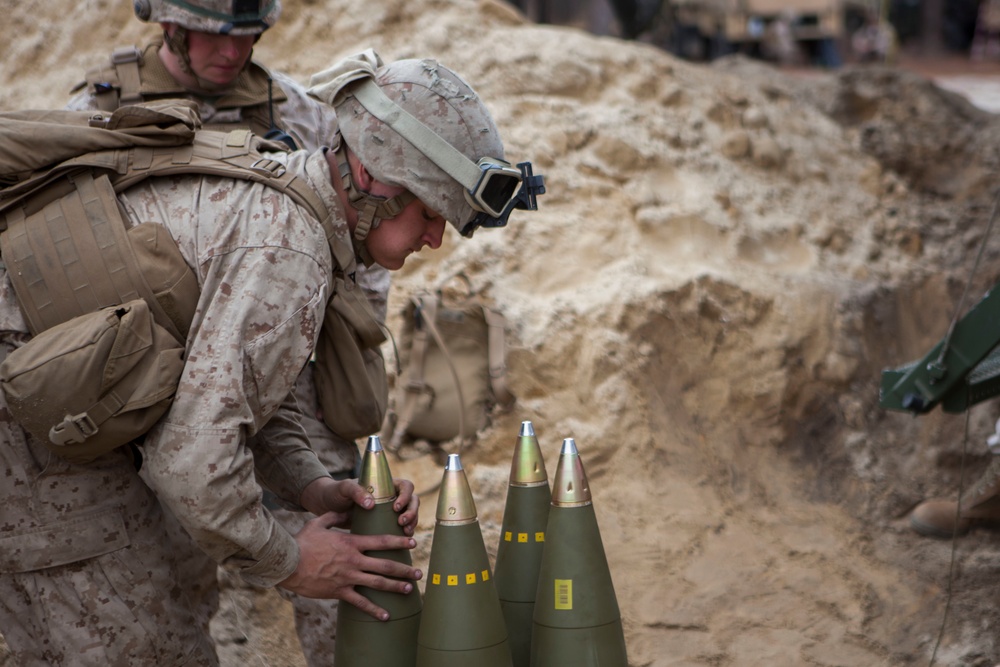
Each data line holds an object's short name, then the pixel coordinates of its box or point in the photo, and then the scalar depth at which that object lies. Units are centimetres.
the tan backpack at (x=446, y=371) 443
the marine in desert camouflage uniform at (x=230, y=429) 206
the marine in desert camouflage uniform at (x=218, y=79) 332
